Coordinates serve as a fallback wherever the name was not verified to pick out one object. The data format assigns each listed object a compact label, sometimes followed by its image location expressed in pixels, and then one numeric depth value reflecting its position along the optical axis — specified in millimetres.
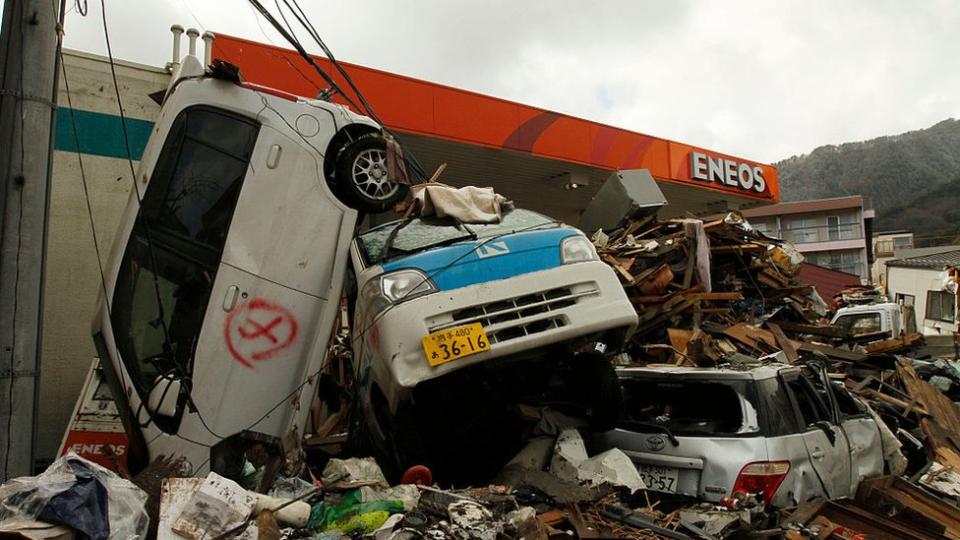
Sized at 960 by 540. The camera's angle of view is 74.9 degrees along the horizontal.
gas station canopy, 9867
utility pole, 4125
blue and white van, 4305
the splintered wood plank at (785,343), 8336
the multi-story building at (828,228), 45562
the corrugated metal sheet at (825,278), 34750
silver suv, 4383
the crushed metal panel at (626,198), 9391
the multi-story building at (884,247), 42188
